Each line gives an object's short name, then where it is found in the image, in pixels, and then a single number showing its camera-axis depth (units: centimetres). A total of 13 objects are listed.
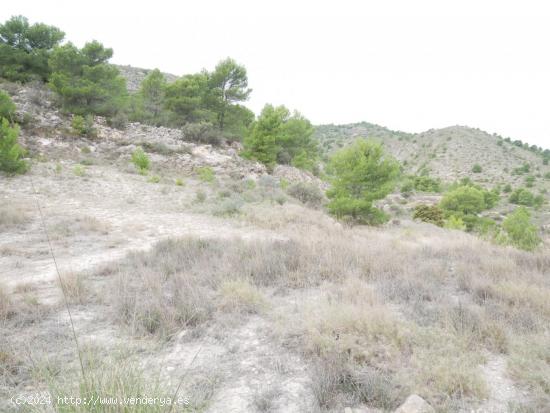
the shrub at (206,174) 1695
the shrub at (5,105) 1386
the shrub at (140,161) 1653
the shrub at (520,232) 892
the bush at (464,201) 2838
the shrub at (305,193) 1689
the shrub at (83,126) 1812
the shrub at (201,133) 2216
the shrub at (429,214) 2693
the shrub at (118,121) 2078
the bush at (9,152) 1183
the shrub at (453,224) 1985
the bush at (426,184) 4591
